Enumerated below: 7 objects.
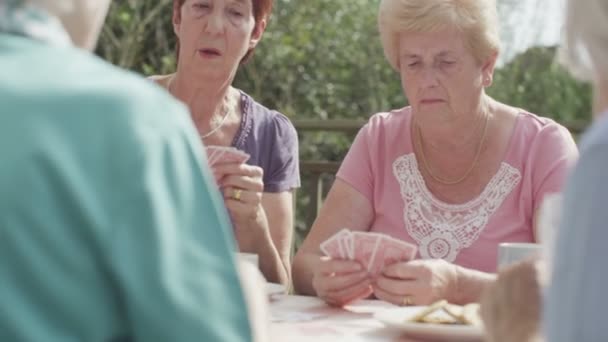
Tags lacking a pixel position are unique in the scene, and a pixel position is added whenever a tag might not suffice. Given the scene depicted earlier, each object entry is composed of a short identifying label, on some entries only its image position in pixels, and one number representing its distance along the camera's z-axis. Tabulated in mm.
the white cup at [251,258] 2096
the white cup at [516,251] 2061
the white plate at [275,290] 2494
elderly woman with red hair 3316
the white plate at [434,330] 1939
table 2014
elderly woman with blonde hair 2996
